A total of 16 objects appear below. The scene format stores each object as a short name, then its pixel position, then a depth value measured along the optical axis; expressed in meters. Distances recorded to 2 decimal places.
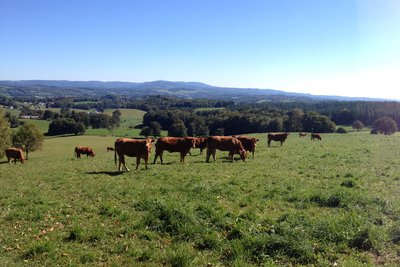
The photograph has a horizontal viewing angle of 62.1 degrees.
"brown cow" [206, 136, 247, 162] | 25.69
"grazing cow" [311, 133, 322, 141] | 56.72
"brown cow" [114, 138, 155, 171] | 21.53
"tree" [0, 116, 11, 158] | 48.22
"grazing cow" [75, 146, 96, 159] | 42.50
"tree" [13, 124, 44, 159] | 63.14
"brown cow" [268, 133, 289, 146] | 42.38
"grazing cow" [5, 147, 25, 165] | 38.79
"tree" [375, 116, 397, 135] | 73.51
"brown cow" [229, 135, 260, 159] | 28.27
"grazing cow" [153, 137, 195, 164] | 25.45
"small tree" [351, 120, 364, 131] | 109.28
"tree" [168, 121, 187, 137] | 105.25
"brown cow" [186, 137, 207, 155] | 29.62
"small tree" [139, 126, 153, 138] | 109.91
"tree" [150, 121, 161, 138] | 111.12
